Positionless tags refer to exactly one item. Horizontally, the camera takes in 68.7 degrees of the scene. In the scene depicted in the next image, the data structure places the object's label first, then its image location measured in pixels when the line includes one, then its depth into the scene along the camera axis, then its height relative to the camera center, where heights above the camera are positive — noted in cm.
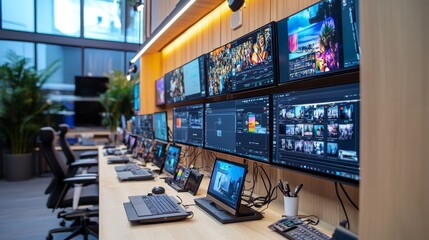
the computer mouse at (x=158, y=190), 220 -48
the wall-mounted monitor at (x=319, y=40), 131 +38
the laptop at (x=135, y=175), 276 -48
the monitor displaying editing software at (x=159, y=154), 311 -33
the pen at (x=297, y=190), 161 -35
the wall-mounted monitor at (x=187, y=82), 279 +41
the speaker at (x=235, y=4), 203 +77
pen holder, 164 -44
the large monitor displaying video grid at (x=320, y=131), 121 -4
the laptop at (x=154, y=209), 160 -48
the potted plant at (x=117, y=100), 738 +54
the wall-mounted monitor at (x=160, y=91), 418 +43
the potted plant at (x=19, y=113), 646 +20
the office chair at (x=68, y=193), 298 -72
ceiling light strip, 249 +100
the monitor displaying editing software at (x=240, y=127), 176 -3
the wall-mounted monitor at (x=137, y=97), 559 +47
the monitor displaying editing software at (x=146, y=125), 398 -4
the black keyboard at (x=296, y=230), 127 -46
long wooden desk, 141 -51
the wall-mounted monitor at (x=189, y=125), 264 -2
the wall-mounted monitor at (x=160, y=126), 340 -4
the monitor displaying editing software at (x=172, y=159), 275 -33
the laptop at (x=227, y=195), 160 -40
